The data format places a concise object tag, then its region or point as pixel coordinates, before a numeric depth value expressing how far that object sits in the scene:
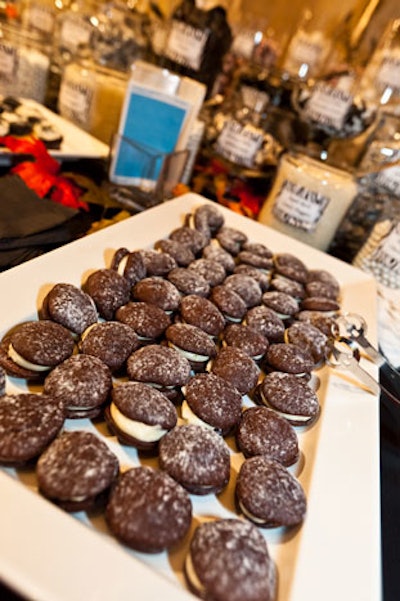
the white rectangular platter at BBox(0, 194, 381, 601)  0.50
